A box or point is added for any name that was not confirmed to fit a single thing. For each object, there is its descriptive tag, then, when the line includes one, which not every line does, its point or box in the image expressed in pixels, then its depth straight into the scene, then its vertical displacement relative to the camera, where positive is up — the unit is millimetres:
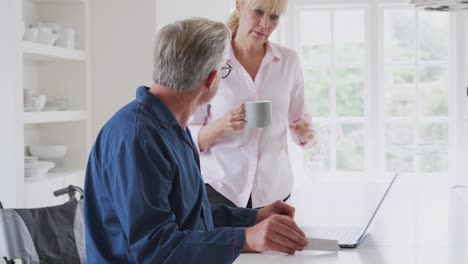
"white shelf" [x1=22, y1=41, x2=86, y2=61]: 3668 +428
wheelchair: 2504 -395
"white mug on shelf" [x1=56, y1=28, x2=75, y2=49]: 4090 +534
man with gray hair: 1421 -111
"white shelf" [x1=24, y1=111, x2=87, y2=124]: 3719 +69
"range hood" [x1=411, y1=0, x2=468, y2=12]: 2432 +428
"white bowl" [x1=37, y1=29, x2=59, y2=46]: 3879 +514
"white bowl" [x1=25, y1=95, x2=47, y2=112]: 3771 +142
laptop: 1912 -320
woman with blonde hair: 2465 -1
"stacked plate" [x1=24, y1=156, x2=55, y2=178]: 3749 -212
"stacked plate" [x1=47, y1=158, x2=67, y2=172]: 4250 -219
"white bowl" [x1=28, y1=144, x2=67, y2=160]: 4109 -131
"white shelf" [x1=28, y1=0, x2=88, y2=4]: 4222 +780
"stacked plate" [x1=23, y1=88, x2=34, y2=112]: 3734 +156
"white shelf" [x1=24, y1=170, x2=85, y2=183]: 3749 -272
